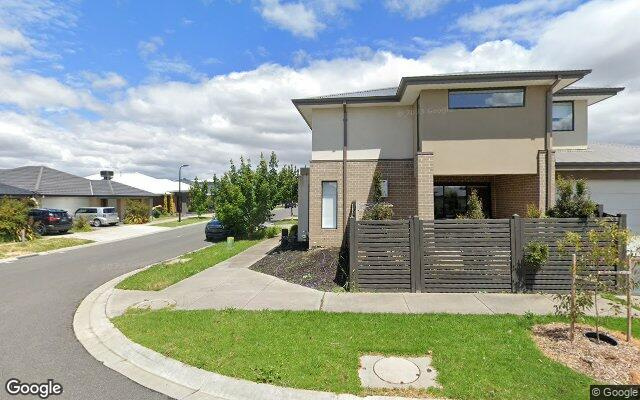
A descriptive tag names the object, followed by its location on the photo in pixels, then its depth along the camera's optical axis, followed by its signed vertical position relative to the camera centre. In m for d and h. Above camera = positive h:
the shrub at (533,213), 9.58 -0.23
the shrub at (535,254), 8.15 -1.18
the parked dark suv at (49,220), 23.08 -1.19
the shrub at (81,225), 26.98 -1.76
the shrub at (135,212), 34.66 -0.91
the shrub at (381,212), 9.83 -0.23
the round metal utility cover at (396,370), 4.41 -2.23
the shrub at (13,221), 20.05 -1.07
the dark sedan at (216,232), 21.91 -1.82
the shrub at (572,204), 8.42 +0.03
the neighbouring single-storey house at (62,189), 28.78 +1.23
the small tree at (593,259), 5.32 -0.86
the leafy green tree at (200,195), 41.22 +1.03
